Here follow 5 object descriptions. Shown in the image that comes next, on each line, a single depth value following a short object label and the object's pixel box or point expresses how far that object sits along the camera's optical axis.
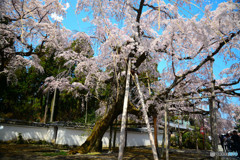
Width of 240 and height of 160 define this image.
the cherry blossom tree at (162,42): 5.68
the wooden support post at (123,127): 3.78
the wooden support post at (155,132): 7.01
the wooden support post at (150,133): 3.81
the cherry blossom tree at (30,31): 7.19
